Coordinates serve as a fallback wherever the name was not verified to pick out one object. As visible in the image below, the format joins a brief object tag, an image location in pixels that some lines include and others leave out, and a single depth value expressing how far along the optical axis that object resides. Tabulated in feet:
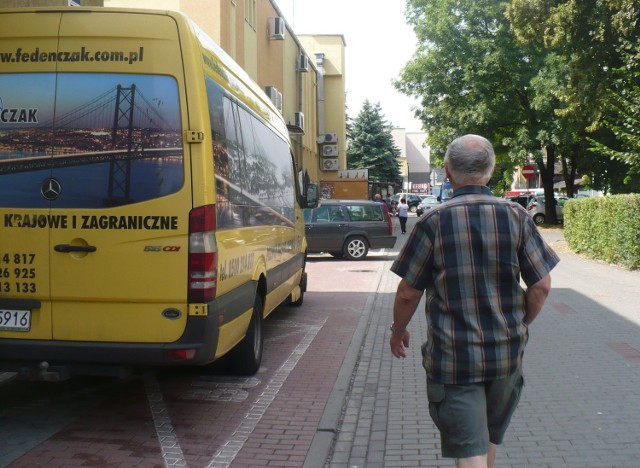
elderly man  10.29
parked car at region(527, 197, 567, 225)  135.54
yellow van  17.04
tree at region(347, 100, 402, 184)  218.59
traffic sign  109.81
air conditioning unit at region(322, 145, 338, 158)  169.27
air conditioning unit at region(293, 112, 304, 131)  121.70
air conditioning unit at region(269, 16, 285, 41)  105.60
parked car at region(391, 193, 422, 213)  211.00
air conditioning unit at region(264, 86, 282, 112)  99.16
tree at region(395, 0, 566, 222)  111.14
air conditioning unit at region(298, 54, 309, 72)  132.87
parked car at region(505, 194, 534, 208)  143.82
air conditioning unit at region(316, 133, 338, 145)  166.71
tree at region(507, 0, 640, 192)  62.59
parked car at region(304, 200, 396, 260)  68.54
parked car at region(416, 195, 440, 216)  178.70
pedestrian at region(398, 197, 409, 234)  109.40
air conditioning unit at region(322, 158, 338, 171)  169.68
